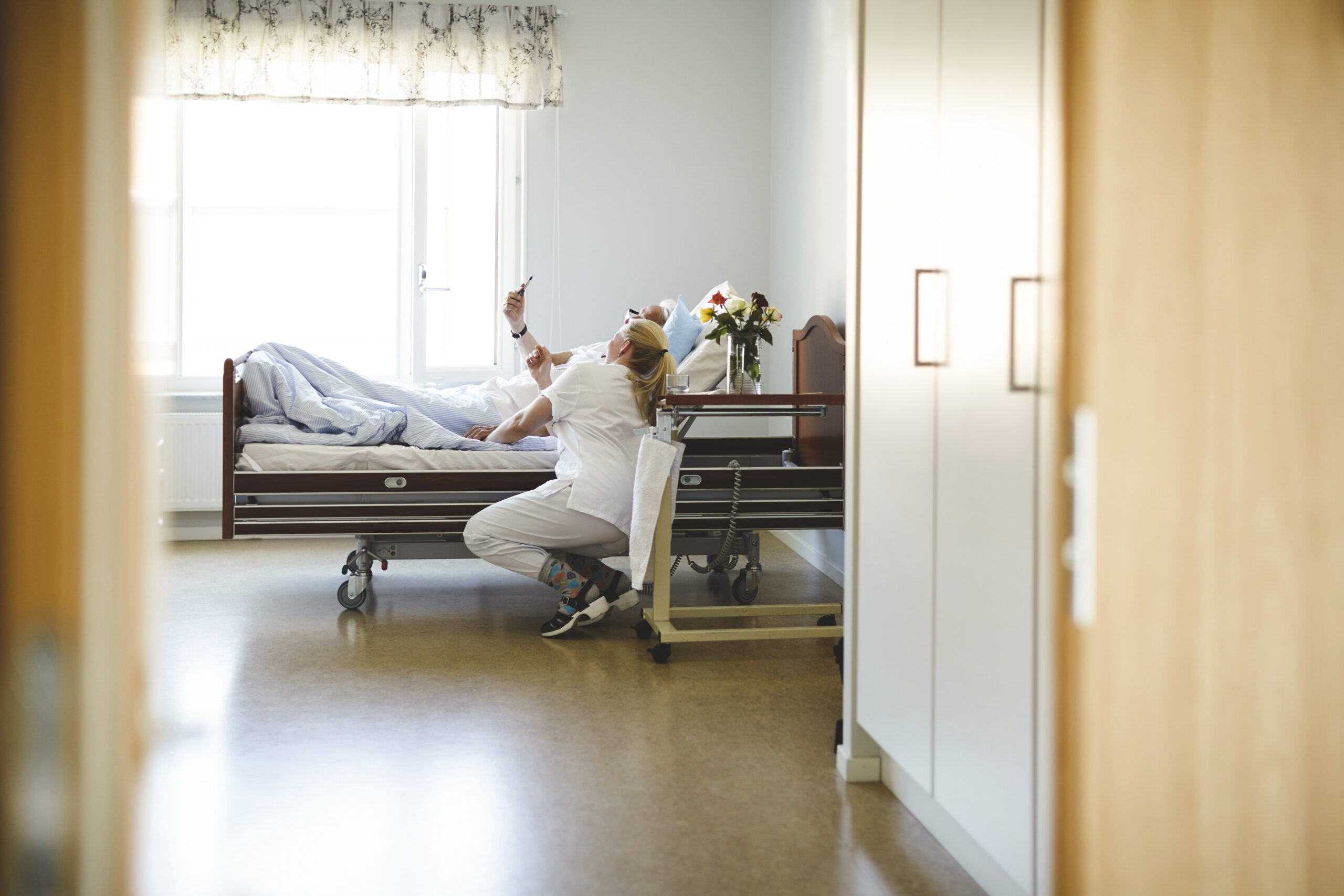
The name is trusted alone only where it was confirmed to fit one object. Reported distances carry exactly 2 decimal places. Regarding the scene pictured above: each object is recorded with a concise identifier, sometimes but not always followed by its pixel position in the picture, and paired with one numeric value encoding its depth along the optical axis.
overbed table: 3.05
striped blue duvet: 3.68
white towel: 3.08
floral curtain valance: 4.93
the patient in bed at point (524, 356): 4.15
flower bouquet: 3.61
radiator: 4.93
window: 5.17
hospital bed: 3.53
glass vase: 3.58
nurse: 3.33
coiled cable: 3.47
